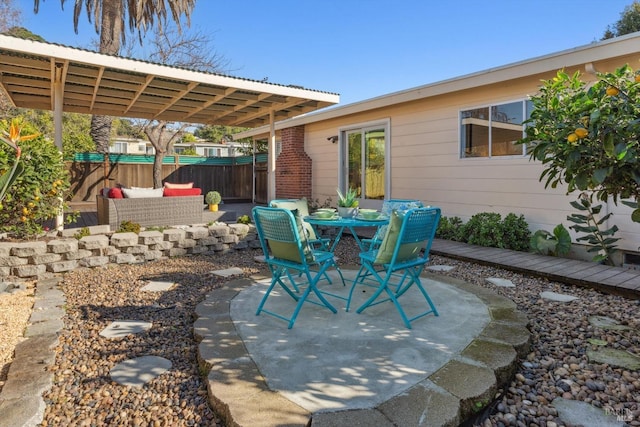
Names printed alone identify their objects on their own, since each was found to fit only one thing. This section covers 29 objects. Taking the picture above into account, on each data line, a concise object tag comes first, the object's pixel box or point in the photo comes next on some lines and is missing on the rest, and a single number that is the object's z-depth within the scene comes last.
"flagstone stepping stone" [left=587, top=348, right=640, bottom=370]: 2.35
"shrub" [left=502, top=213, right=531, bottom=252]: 5.73
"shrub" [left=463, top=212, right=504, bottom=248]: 5.84
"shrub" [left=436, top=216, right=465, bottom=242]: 6.57
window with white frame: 5.84
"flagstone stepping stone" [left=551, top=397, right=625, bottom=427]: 1.79
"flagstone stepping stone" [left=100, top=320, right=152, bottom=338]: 2.82
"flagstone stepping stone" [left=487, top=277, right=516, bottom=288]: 4.12
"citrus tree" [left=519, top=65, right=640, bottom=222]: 2.01
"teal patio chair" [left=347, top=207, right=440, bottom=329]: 2.81
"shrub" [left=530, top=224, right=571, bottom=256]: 5.23
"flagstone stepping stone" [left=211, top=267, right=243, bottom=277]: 4.58
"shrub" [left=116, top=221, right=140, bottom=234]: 5.57
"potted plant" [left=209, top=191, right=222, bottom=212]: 8.02
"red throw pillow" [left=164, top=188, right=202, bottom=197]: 6.76
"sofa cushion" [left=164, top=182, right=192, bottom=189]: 7.39
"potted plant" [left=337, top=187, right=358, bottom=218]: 3.89
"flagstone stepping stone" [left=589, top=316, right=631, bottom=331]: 2.94
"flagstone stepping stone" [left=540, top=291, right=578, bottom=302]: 3.65
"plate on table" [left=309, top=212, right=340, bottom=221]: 3.80
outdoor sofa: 6.05
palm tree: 12.28
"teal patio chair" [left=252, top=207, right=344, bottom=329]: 2.83
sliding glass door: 8.20
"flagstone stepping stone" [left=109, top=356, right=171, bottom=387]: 2.17
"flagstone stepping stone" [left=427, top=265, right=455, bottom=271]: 4.84
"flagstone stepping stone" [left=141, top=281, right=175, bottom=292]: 3.97
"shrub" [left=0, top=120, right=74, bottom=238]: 4.51
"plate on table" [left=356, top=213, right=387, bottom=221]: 3.73
